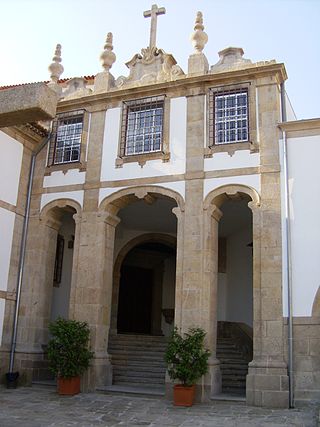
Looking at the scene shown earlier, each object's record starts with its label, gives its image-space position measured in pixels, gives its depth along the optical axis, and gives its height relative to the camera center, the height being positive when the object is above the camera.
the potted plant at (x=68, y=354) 10.52 -0.06
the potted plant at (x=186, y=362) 9.57 -0.12
